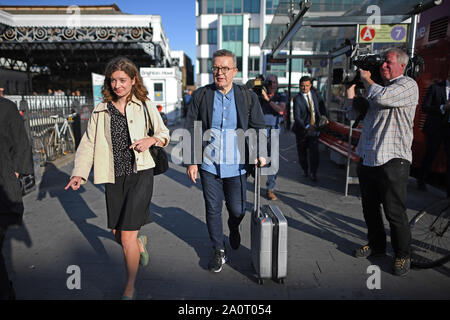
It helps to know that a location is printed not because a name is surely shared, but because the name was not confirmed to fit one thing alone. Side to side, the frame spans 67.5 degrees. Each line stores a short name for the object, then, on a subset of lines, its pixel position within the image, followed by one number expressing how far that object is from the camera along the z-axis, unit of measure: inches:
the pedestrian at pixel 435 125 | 207.3
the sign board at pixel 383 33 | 223.6
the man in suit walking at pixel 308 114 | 243.3
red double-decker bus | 242.1
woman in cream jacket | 102.6
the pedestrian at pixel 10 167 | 94.0
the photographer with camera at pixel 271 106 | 207.6
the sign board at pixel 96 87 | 418.8
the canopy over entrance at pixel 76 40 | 877.2
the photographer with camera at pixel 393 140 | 110.3
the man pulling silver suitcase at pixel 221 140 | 118.3
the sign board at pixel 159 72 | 717.3
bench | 215.9
